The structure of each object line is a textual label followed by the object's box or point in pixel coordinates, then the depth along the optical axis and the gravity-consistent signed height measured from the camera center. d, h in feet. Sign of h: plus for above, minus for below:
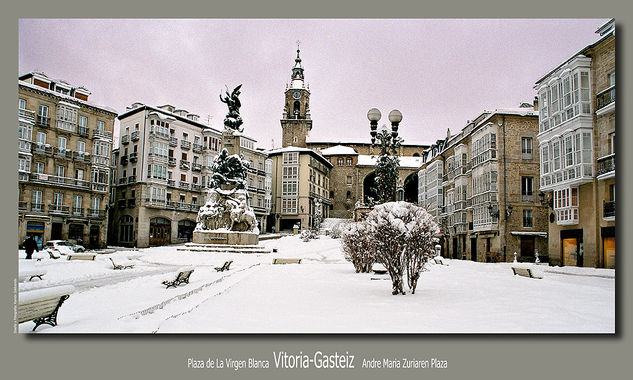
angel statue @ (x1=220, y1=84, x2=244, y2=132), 88.12 +22.85
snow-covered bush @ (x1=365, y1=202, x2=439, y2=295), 28.60 -1.26
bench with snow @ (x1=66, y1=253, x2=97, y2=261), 54.08 -5.74
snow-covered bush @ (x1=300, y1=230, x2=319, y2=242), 119.80 -5.53
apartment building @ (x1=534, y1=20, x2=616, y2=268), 45.21 +8.91
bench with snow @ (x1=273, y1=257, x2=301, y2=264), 61.12 -6.63
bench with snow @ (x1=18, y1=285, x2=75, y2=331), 18.88 -4.39
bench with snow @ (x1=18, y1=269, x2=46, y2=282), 31.90 -5.00
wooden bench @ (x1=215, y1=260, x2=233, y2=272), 50.81 -6.56
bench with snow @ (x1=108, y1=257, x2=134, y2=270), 51.18 -6.69
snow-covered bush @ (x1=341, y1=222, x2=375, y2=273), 46.14 -3.46
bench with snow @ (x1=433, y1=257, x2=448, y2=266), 67.32 -6.87
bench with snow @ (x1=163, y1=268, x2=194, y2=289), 35.11 -5.59
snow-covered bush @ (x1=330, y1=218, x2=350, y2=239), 130.50 -5.05
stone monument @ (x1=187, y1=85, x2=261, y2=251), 80.59 +1.16
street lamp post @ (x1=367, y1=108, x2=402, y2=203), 49.05 +6.74
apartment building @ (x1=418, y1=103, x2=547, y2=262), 84.64 +6.77
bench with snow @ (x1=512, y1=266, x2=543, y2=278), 42.49 -5.54
